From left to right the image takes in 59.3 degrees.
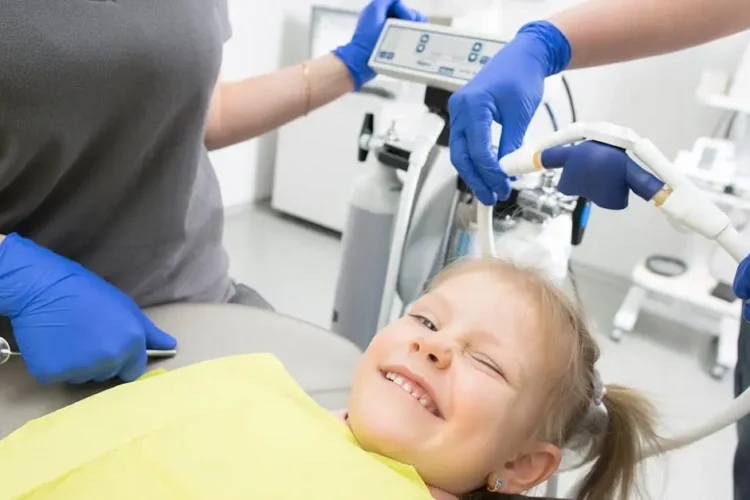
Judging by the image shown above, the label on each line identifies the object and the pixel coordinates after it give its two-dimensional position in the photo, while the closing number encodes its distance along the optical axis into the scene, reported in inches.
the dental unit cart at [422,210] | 45.1
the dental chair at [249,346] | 35.0
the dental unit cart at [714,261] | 81.2
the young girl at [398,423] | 27.4
